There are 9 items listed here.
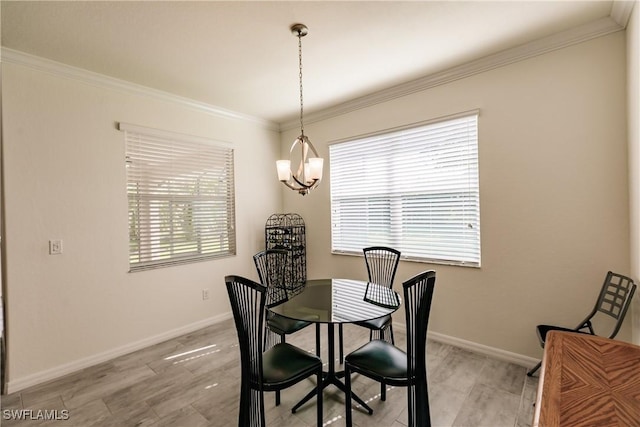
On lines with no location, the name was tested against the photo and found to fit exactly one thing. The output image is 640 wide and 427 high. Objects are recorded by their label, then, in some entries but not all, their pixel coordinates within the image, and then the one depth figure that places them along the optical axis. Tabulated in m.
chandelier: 2.28
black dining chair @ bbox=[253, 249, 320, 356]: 2.38
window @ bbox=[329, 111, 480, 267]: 2.99
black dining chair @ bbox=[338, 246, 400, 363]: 3.00
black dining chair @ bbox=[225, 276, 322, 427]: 1.65
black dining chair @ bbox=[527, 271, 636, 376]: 1.99
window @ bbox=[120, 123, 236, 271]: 3.23
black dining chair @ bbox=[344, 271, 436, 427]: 1.67
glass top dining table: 1.98
